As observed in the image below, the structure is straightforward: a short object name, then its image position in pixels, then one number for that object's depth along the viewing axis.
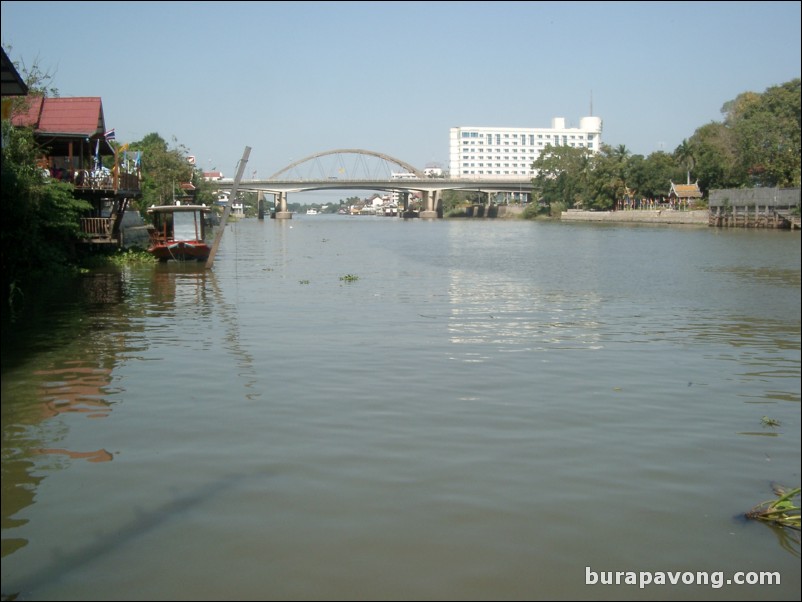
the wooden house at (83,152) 28.88
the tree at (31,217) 17.98
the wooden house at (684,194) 68.77
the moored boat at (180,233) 32.19
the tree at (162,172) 56.69
